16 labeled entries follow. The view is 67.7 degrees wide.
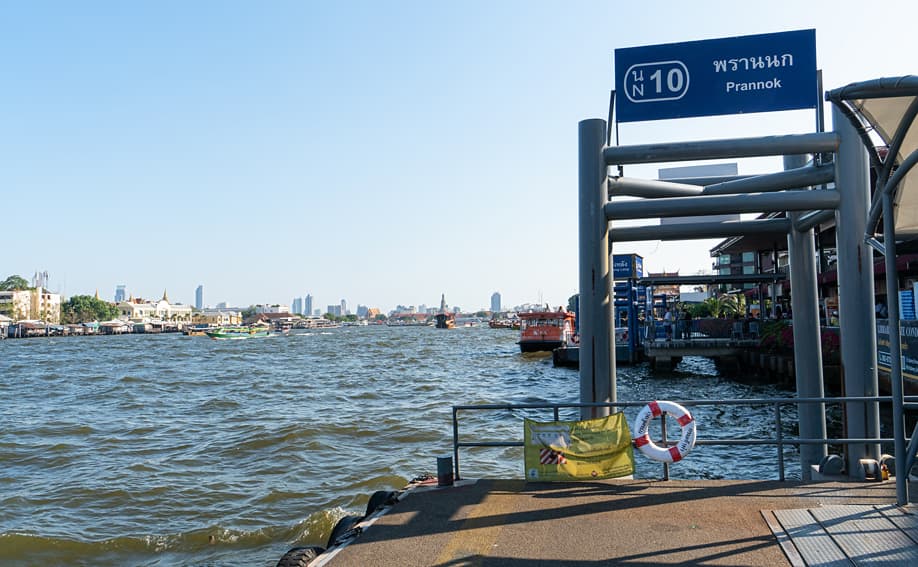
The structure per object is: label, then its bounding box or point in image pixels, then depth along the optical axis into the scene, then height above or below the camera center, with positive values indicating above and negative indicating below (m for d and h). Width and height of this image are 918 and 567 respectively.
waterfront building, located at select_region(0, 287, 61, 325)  151.75 +4.96
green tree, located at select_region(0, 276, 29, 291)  167.86 +10.49
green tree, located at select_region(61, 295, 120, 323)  172.50 +4.19
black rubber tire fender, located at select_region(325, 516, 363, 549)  7.39 -2.28
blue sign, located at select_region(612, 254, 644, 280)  46.84 +3.72
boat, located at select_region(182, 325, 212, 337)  144.77 -1.40
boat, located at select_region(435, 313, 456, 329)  191.00 +0.21
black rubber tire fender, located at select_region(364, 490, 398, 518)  7.45 -2.02
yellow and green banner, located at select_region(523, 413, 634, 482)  7.86 -1.50
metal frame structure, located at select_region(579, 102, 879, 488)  7.45 +1.17
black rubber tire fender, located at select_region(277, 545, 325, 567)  6.03 -2.12
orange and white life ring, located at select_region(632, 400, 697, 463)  7.59 -1.28
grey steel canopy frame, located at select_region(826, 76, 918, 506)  5.64 +1.03
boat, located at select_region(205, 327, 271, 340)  102.86 -1.39
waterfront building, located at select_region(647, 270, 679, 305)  98.22 +6.04
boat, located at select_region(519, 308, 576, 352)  58.53 -0.89
